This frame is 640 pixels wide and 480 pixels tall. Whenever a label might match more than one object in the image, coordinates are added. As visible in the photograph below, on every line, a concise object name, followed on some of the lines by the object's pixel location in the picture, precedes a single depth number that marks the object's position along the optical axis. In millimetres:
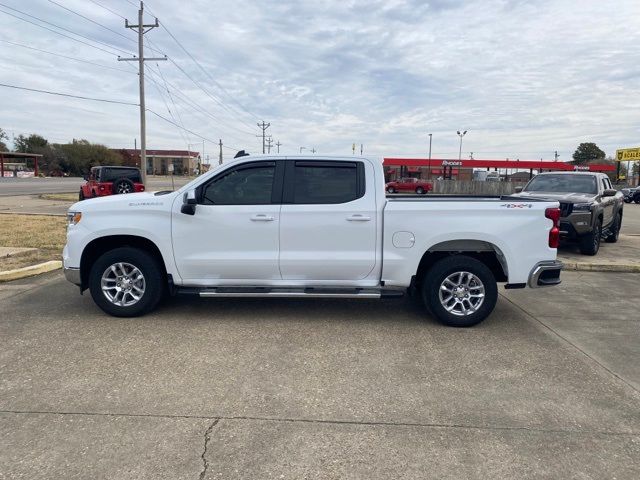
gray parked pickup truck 9789
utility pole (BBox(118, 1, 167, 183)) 28781
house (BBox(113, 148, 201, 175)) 118875
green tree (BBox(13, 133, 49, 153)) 95775
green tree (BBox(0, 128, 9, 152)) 91750
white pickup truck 5465
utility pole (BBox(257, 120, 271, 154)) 78612
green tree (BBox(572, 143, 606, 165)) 105500
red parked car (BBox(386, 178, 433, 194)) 44125
